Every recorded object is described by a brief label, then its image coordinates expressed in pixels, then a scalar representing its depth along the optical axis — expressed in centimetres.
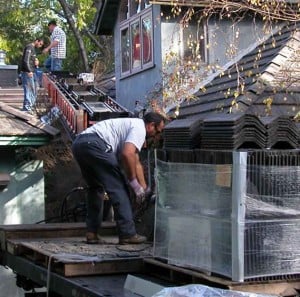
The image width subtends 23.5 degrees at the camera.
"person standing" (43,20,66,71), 1717
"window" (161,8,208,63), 1309
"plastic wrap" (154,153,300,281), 423
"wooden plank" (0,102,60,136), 1165
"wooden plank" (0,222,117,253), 709
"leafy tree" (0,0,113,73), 2438
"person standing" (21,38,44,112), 1419
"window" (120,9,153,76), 1396
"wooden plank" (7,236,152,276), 535
